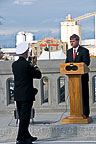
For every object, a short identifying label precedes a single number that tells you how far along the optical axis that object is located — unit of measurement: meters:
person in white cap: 8.39
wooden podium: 9.57
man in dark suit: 10.04
